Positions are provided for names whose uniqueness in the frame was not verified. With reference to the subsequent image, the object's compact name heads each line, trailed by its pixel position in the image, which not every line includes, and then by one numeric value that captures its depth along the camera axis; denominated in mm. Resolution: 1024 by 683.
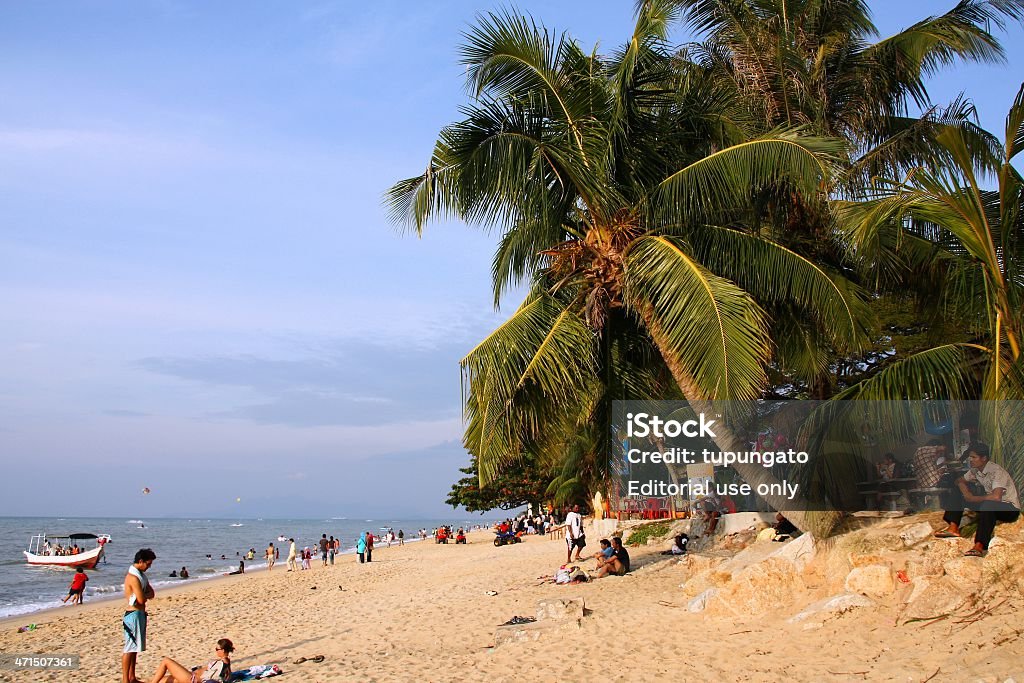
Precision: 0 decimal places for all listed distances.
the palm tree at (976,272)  7172
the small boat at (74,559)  36469
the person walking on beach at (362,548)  30750
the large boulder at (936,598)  7200
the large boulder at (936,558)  7789
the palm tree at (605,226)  9117
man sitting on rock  7703
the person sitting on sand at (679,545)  16750
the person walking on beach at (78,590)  21172
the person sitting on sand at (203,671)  8328
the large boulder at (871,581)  8125
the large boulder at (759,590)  9047
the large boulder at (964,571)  7258
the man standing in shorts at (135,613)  8094
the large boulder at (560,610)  10345
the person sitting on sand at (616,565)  14859
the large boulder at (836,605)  8109
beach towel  9086
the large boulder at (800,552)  9266
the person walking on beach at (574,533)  18234
